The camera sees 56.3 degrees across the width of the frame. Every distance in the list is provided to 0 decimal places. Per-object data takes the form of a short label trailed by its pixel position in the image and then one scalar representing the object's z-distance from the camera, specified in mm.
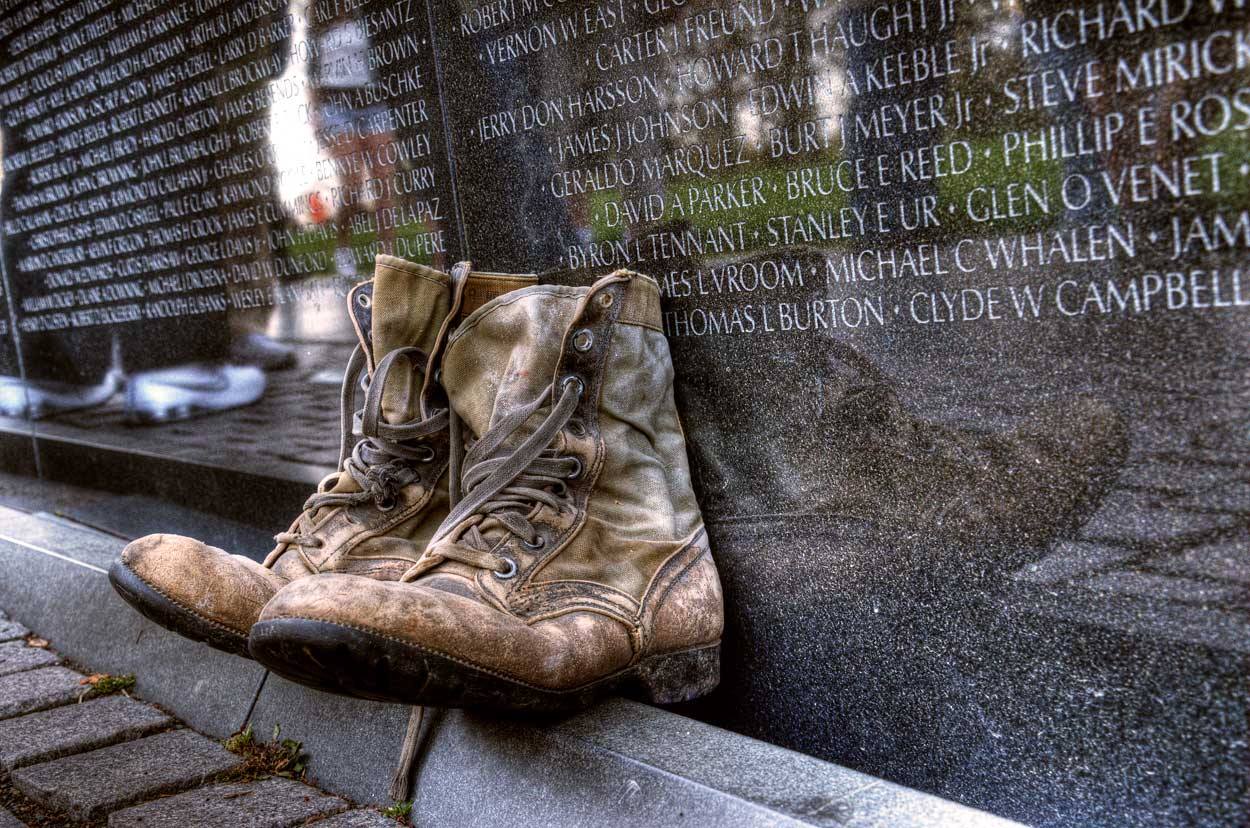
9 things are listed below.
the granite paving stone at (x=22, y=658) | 3396
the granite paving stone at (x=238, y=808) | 2271
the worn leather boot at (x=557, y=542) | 1799
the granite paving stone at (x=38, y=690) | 3082
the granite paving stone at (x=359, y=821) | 2236
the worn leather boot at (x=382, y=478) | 2174
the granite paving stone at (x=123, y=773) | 2428
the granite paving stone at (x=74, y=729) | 2734
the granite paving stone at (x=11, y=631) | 3709
